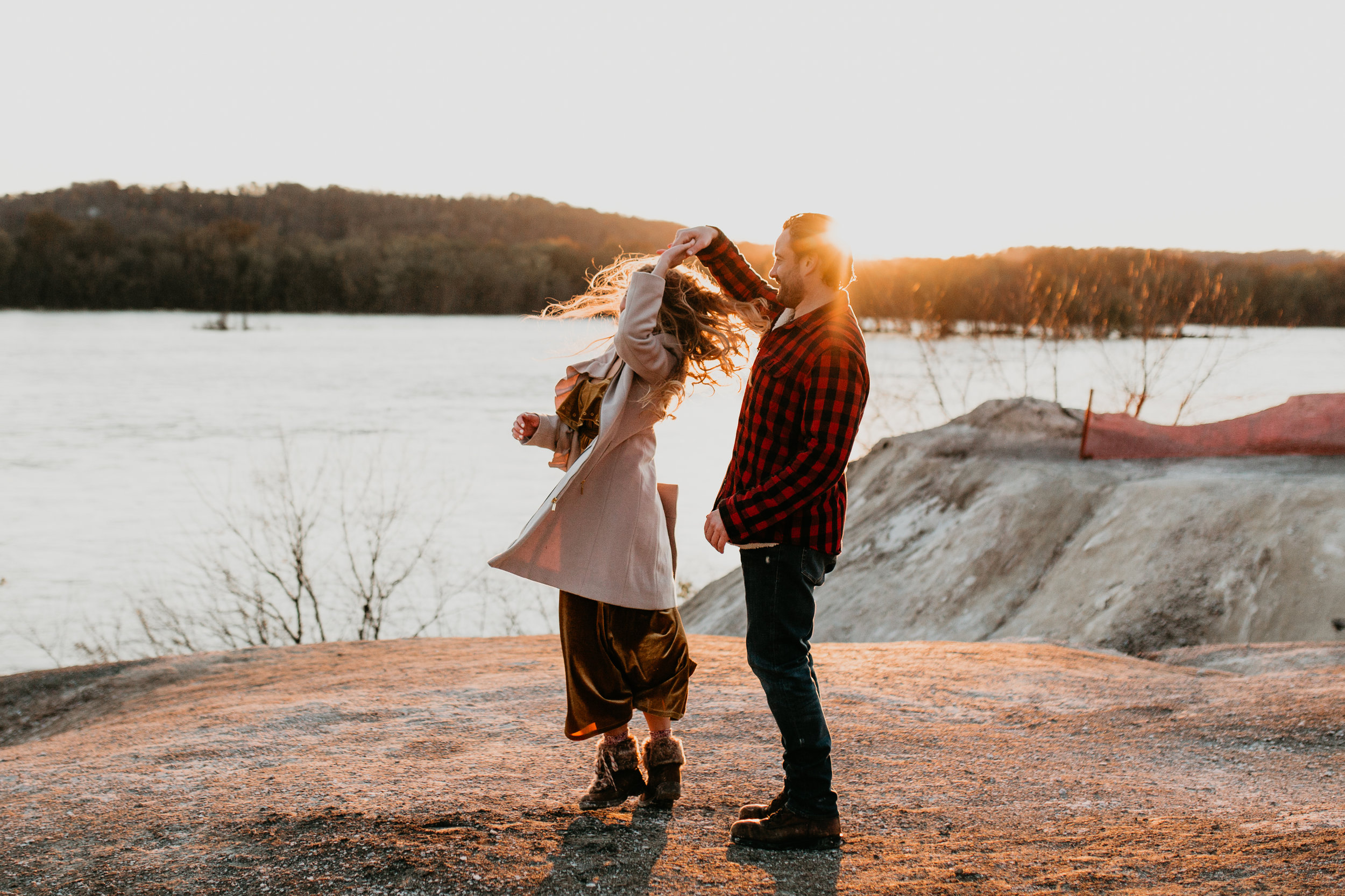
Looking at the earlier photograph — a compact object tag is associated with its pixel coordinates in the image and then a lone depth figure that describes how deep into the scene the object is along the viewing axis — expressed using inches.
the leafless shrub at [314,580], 608.7
